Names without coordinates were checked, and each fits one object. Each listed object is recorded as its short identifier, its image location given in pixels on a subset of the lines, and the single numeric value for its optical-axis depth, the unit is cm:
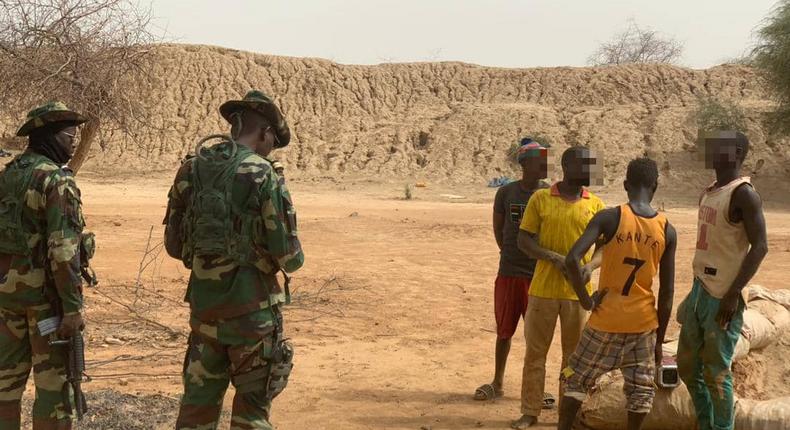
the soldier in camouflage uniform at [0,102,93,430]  324
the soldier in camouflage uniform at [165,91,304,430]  293
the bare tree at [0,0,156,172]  829
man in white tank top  344
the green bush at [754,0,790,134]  2578
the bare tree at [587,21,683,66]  5641
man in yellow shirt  418
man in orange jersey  347
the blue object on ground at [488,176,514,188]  2830
